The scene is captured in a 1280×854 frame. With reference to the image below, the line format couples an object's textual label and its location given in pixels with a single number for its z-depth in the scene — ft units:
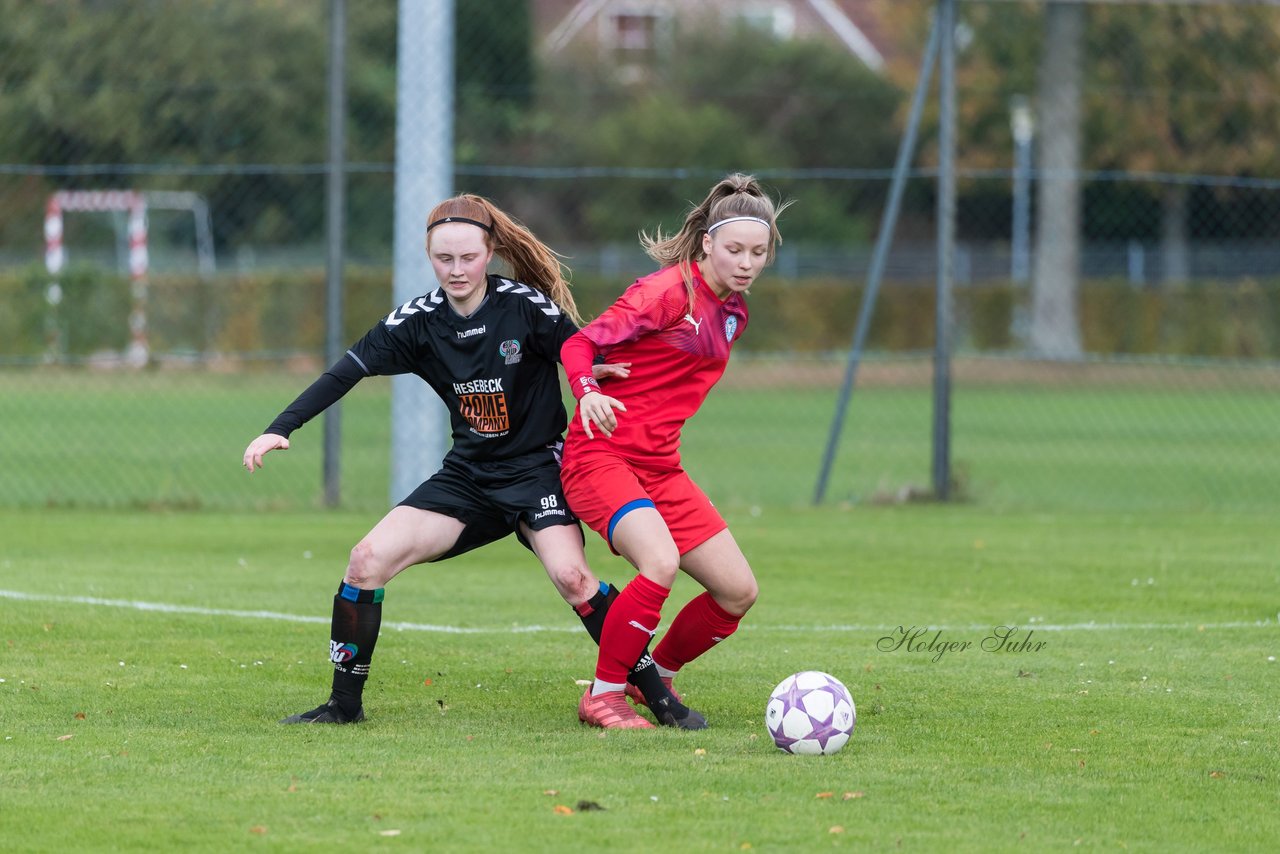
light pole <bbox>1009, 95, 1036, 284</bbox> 201.87
